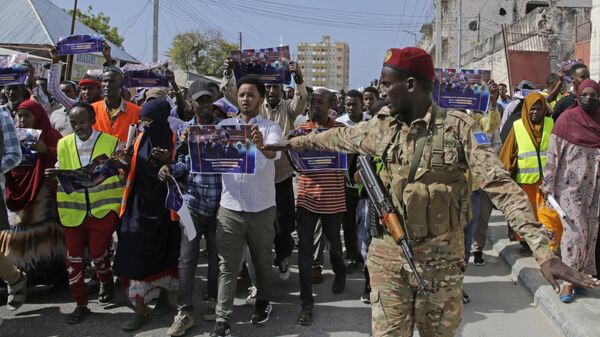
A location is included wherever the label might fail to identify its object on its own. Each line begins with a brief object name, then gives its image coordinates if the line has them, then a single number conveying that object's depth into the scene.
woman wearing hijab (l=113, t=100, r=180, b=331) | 4.17
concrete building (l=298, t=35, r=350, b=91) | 137.25
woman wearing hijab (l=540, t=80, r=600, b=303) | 4.50
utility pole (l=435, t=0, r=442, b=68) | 18.84
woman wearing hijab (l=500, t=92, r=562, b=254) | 5.65
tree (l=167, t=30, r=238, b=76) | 50.91
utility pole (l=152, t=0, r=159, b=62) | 19.84
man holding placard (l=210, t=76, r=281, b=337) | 3.88
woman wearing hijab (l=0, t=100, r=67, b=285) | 4.61
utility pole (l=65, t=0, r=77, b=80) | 7.53
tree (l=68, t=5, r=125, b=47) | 35.84
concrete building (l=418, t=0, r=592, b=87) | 19.86
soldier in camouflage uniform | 2.44
